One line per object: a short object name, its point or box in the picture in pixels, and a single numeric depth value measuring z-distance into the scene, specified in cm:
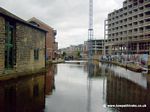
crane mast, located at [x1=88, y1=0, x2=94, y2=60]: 7923
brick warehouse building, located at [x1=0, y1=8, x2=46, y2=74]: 1258
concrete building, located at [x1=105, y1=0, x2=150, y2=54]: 4960
